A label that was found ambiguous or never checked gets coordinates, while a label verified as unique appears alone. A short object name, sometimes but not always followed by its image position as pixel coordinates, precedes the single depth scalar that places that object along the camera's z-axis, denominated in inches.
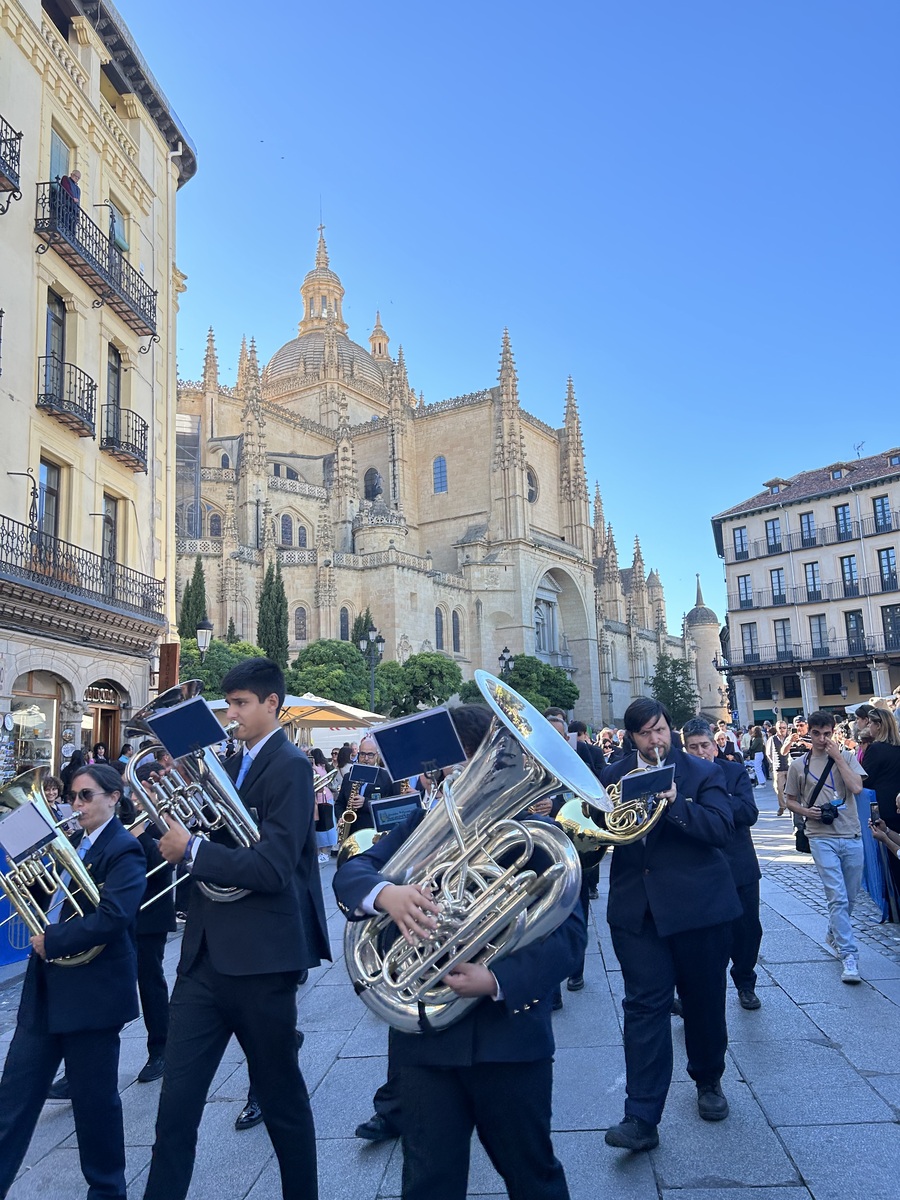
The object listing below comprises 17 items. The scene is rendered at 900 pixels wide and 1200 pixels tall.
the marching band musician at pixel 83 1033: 128.4
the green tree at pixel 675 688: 2464.3
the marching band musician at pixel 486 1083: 94.7
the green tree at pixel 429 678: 1585.9
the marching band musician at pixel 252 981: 114.6
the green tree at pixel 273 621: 1531.7
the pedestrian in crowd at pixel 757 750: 932.5
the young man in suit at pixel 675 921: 150.9
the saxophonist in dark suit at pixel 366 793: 249.1
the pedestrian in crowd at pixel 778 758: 346.6
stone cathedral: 1824.6
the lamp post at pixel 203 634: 743.1
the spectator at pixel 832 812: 249.6
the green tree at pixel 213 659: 1208.3
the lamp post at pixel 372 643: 1056.5
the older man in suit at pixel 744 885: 219.6
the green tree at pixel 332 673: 1348.4
